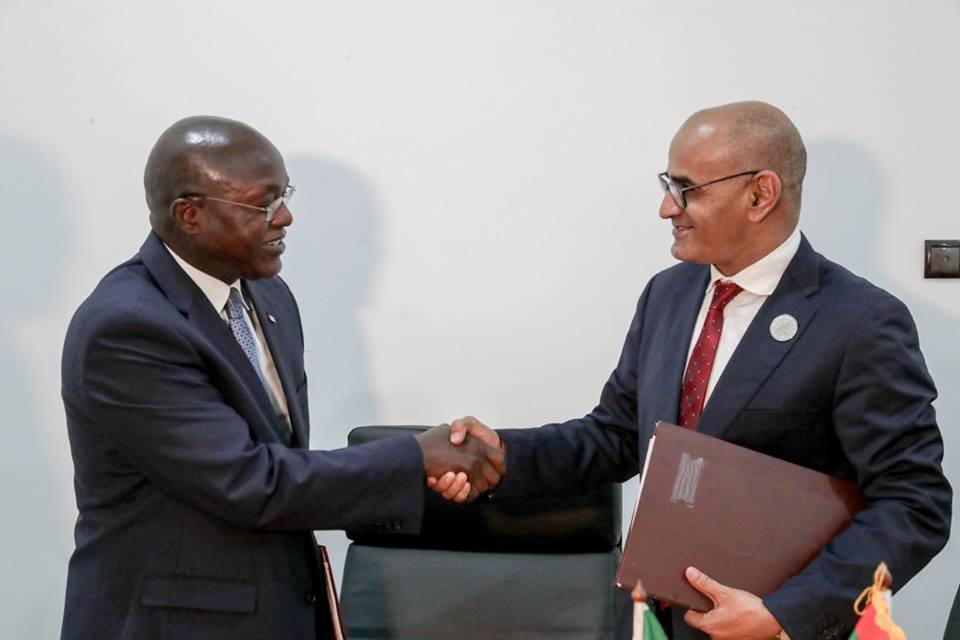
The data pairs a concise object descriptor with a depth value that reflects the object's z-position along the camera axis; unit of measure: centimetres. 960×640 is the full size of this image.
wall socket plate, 270
